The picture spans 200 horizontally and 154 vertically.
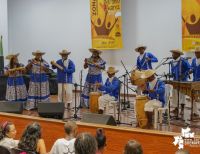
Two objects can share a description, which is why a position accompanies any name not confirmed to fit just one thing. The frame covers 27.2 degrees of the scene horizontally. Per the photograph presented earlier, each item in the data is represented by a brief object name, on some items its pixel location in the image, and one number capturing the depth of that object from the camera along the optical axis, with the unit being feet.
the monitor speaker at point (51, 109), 27.96
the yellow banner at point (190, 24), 37.22
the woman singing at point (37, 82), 36.73
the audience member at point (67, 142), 16.08
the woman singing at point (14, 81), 37.09
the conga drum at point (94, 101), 33.35
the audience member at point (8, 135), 16.93
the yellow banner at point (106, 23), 43.71
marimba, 27.25
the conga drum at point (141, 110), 28.02
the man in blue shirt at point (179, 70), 30.96
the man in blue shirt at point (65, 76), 36.57
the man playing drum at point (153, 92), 27.53
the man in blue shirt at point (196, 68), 31.68
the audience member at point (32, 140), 16.03
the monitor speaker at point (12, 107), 29.43
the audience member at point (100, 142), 13.56
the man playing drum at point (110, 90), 31.74
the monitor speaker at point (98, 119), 23.35
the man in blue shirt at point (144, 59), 34.91
